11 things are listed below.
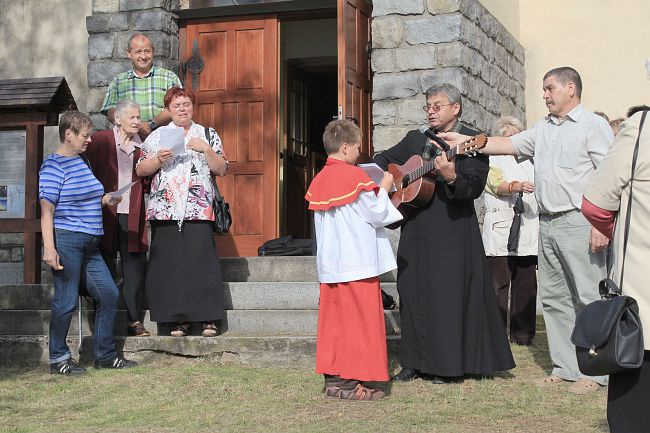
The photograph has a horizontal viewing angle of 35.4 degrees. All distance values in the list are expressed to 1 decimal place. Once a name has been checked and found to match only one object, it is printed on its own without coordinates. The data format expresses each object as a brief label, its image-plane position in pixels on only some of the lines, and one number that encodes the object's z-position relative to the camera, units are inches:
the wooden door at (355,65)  367.9
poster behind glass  363.9
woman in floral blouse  288.0
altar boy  237.0
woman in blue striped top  273.4
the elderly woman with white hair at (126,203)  295.4
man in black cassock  253.4
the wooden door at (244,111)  418.9
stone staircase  284.8
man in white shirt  242.7
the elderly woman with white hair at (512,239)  328.2
